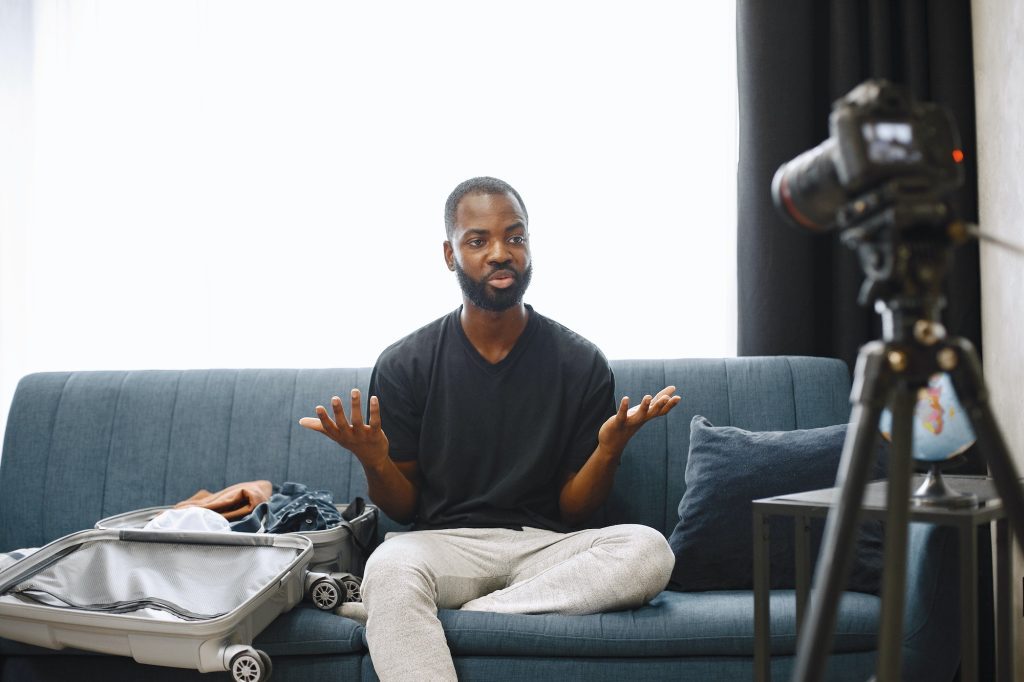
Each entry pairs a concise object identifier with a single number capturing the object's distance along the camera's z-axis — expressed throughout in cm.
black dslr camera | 78
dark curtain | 254
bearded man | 188
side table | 129
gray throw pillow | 199
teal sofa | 229
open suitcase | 165
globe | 140
